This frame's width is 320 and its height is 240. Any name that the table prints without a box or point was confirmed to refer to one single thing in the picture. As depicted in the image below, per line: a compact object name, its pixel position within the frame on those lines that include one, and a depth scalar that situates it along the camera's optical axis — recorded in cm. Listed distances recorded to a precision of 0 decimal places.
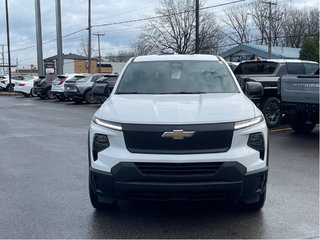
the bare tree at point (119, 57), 7710
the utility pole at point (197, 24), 1577
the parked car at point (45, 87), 2105
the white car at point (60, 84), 1880
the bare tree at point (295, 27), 4735
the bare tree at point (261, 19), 4593
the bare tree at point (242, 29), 5055
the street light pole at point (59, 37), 2525
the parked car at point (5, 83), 3170
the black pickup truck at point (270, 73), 860
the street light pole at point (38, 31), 2645
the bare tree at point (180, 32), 3392
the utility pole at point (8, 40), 3037
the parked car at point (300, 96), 689
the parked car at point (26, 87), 2392
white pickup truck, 310
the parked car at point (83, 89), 1687
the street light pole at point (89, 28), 3063
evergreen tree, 2498
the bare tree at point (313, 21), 4642
